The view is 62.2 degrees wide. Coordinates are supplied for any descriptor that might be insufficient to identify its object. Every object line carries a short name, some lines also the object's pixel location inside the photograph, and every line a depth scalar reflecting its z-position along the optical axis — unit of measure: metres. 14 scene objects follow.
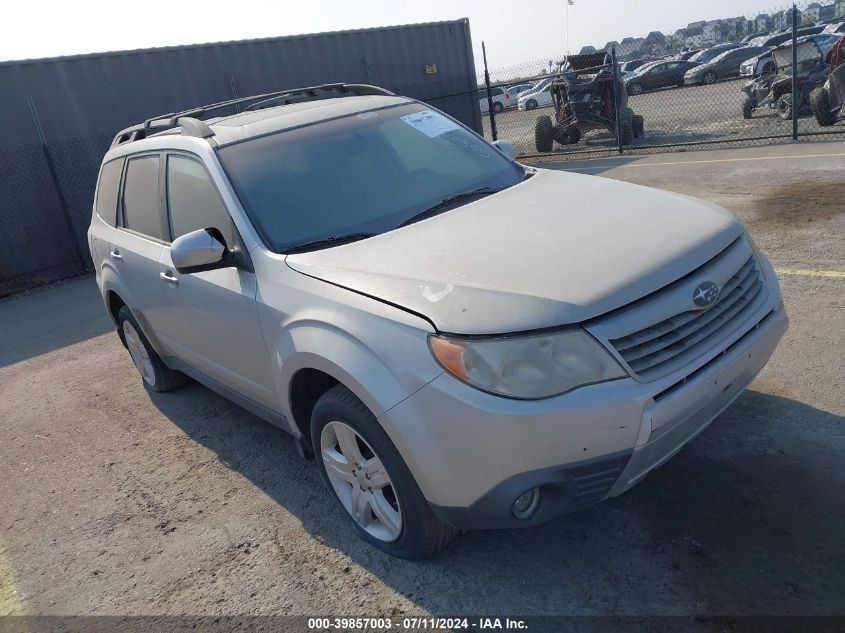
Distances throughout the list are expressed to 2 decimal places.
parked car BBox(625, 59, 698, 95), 31.42
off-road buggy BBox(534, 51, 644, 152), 15.02
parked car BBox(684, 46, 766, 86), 28.67
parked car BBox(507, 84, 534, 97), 41.12
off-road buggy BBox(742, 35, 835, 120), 13.08
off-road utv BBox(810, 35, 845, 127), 11.21
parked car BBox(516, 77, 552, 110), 36.28
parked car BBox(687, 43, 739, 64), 32.41
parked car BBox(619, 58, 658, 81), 35.41
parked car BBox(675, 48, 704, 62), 34.36
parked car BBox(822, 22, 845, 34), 24.57
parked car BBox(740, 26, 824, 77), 15.04
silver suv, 2.31
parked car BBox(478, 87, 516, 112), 38.53
